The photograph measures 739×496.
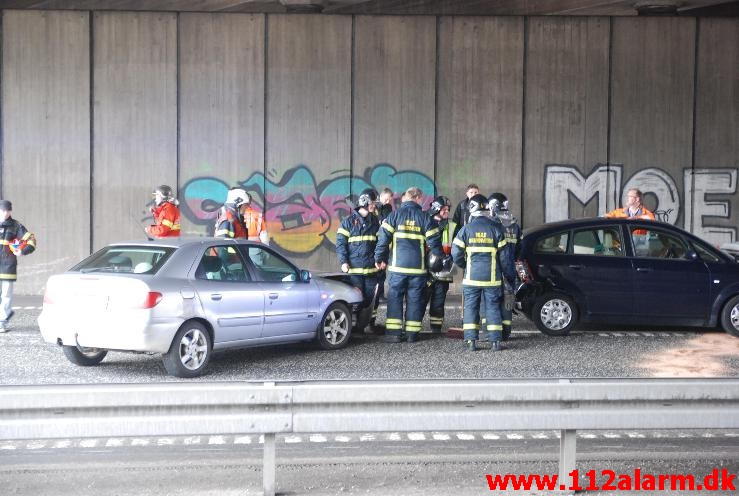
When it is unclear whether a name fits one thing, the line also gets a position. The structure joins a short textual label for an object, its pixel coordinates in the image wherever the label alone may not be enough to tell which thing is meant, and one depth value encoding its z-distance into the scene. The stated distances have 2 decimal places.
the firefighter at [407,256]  13.45
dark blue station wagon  14.02
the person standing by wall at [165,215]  15.12
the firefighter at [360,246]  13.91
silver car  10.47
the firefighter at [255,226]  15.52
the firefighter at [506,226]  13.37
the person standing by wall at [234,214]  14.76
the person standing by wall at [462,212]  16.08
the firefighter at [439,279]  14.04
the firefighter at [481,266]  12.70
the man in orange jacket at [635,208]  16.20
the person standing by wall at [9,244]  14.12
